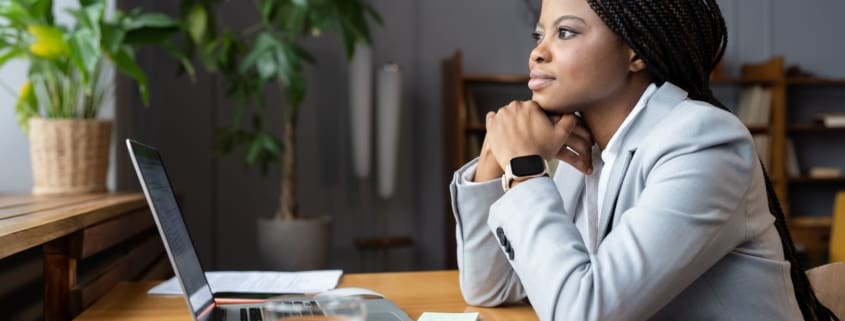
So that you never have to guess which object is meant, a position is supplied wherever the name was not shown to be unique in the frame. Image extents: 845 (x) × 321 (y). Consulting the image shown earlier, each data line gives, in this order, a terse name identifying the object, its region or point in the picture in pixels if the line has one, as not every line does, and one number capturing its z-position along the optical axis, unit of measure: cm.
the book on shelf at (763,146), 451
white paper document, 136
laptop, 94
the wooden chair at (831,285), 112
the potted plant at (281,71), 312
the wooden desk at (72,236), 105
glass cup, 64
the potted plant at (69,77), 184
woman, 87
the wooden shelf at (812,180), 457
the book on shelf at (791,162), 462
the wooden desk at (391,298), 118
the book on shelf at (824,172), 459
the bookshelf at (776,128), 424
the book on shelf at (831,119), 454
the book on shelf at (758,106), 452
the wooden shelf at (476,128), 419
